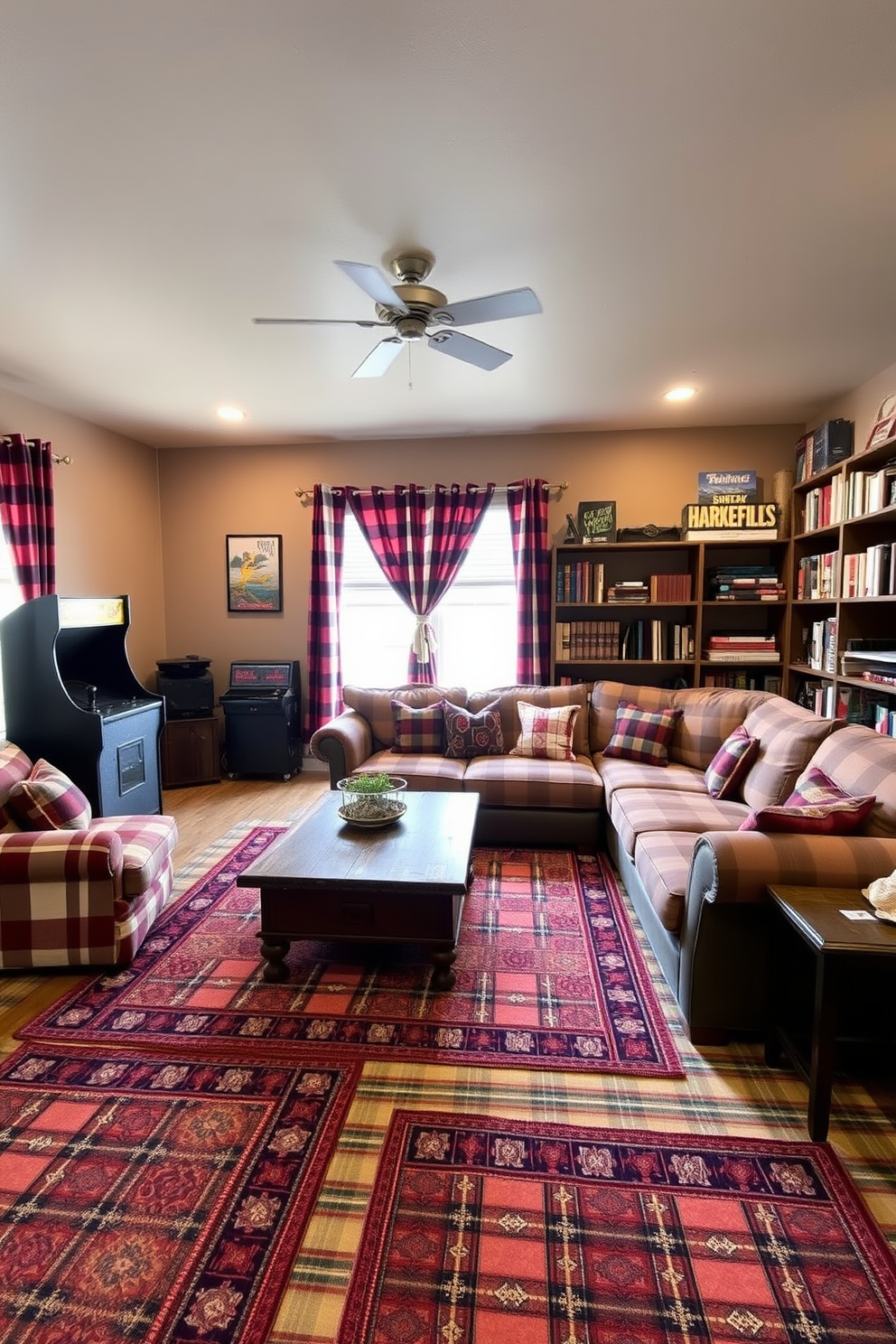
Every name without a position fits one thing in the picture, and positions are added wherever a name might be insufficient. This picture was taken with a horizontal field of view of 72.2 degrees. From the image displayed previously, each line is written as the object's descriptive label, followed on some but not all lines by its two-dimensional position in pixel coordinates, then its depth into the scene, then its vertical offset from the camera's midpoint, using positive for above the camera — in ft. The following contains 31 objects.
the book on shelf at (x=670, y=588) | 14.16 +0.96
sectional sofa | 5.91 -2.43
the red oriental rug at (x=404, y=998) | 6.29 -4.23
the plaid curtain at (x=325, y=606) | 15.61 +0.60
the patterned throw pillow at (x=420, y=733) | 12.76 -2.14
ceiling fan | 6.46 +3.64
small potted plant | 8.48 -2.45
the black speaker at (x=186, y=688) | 15.19 -1.47
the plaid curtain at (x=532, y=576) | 14.80 +1.29
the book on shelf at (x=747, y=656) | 13.75 -0.59
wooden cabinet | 15.17 -3.04
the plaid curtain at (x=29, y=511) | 11.01 +2.16
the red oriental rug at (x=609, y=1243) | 3.84 -4.29
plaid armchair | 7.20 -3.16
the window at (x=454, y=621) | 15.64 +0.24
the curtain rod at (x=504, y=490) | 14.98 +3.45
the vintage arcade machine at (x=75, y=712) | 10.11 -1.43
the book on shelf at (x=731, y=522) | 13.58 +2.40
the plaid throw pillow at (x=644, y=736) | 11.76 -2.05
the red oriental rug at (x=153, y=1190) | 3.91 -4.29
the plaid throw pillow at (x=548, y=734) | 12.25 -2.09
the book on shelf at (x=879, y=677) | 9.37 -0.75
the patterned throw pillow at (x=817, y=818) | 6.10 -1.87
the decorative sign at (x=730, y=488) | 14.01 +3.25
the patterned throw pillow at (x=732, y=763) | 9.52 -2.11
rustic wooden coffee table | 6.95 -3.12
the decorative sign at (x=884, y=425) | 9.64 +3.32
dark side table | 4.73 -2.42
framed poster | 16.15 +1.52
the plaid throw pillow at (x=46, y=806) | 8.07 -2.34
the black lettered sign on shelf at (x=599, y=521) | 14.23 +2.53
